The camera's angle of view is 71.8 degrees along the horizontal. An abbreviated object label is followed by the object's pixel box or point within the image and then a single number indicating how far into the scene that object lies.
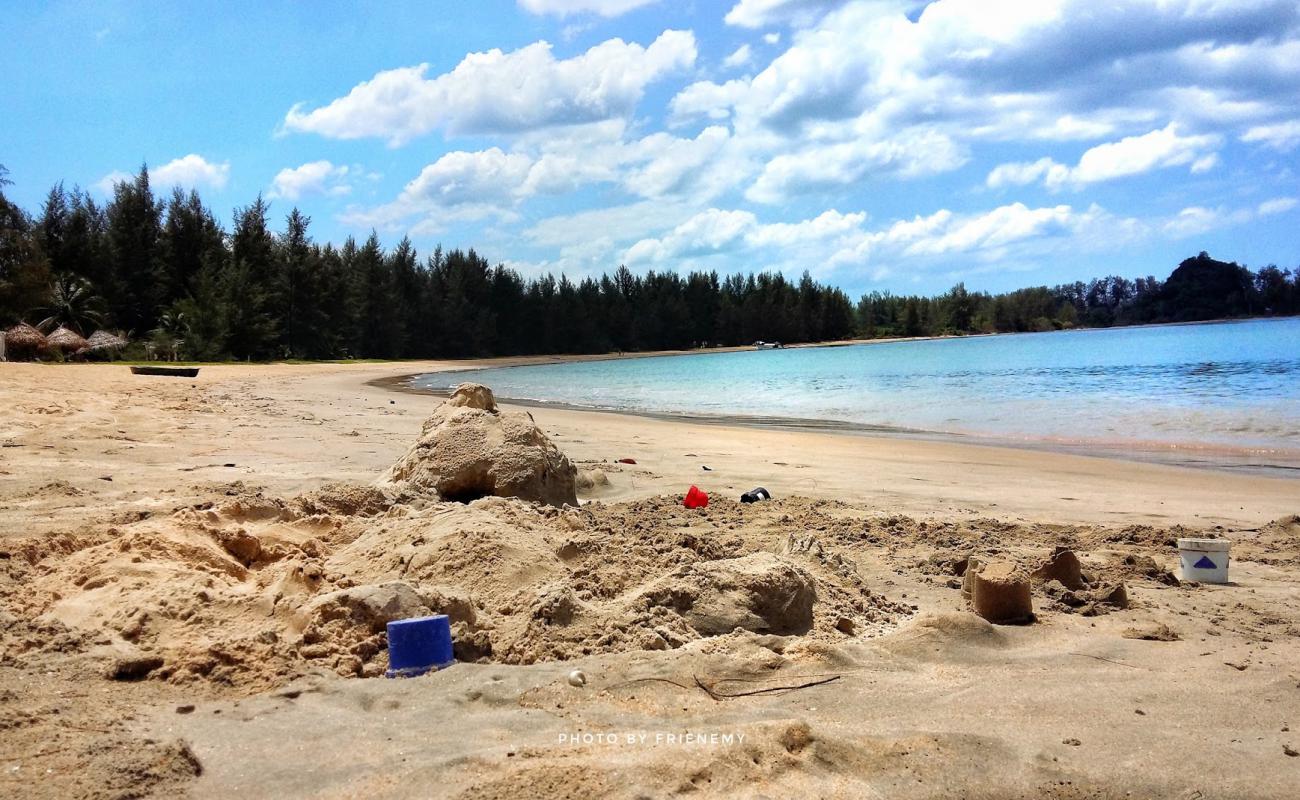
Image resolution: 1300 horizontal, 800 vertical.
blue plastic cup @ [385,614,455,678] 3.14
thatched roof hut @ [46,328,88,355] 34.03
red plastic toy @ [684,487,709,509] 6.60
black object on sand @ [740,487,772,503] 6.96
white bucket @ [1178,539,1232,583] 4.62
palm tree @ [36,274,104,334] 40.50
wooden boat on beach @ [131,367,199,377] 23.54
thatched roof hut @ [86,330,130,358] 36.11
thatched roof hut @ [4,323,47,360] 29.77
